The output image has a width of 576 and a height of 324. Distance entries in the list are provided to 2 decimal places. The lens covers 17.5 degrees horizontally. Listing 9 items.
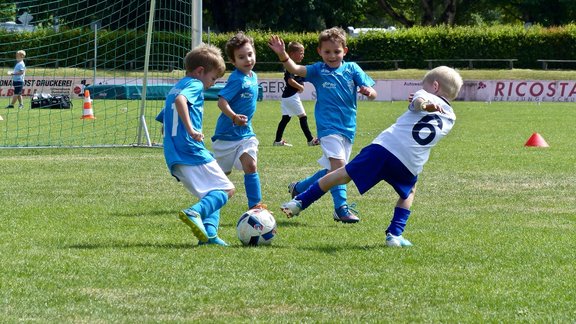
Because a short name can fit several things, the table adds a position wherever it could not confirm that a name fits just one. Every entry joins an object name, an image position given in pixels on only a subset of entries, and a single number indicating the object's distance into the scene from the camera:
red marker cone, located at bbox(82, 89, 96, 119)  45.02
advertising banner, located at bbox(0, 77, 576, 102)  68.32
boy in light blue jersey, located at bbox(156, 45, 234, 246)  13.58
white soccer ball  13.63
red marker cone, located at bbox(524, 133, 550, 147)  30.92
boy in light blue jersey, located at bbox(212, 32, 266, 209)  16.12
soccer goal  33.17
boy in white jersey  13.70
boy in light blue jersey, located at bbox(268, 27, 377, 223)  16.80
